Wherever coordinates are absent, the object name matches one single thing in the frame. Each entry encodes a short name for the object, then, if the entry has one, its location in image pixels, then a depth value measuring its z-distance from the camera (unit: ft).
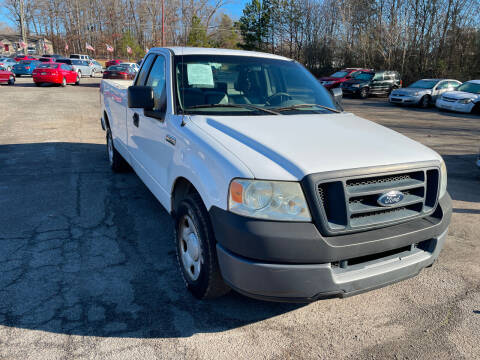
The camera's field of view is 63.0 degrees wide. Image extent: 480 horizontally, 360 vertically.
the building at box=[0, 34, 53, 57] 275.43
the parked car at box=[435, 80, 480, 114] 56.44
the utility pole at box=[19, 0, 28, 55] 191.09
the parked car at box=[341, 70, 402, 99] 80.69
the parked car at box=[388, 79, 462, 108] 65.10
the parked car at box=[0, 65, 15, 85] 81.15
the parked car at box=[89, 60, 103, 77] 122.67
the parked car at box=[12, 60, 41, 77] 110.32
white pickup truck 7.61
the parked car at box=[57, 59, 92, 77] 115.69
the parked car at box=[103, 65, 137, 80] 80.74
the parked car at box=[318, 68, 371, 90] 83.39
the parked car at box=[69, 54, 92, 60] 164.00
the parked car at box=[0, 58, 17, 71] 117.33
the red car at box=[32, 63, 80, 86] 81.08
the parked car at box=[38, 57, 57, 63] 136.65
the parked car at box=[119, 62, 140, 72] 89.29
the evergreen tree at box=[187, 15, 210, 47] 180.65
